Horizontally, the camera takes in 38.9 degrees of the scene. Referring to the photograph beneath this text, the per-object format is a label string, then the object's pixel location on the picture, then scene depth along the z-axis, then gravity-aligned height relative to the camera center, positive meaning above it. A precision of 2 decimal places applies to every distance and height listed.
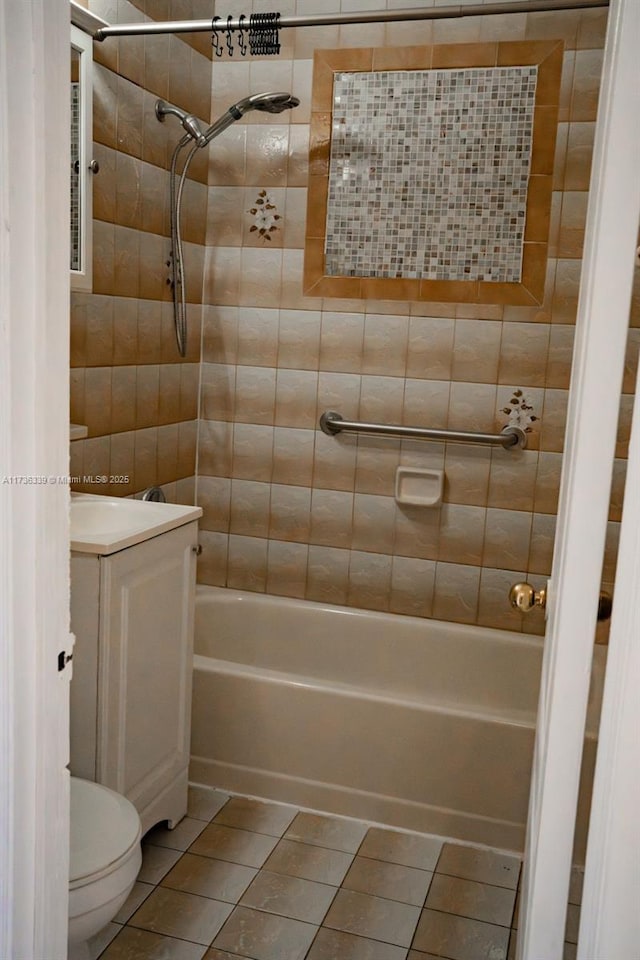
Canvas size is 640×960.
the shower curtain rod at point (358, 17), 2.21 +0.77
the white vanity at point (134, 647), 1.95 -0.75
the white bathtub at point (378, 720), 2.47 -1.13
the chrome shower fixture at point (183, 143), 2.69 +0.53
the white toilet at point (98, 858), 1.57 -0.96
